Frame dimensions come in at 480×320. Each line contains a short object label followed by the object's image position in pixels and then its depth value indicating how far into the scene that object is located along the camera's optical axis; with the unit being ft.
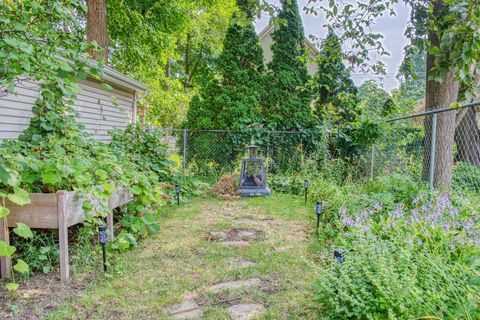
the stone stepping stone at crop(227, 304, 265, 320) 6.45
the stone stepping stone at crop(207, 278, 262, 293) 7.68
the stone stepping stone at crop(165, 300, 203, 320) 6.49
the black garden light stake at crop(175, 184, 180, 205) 17.04
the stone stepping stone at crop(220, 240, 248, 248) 10.85
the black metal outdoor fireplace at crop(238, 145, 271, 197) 19.98
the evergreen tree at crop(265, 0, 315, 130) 26.50
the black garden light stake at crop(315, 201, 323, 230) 11.53
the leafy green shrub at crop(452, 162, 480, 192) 16.45
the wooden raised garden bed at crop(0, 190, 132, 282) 7.99
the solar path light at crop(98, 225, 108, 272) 8.17
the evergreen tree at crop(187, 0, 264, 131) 26.11
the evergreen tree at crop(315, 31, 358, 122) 24.94
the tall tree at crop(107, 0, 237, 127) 32.12
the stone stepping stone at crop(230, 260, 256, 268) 9.14
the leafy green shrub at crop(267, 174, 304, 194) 21.65
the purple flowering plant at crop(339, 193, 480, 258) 7.30
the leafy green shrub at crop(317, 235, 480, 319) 5.26
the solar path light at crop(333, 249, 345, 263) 6.91
